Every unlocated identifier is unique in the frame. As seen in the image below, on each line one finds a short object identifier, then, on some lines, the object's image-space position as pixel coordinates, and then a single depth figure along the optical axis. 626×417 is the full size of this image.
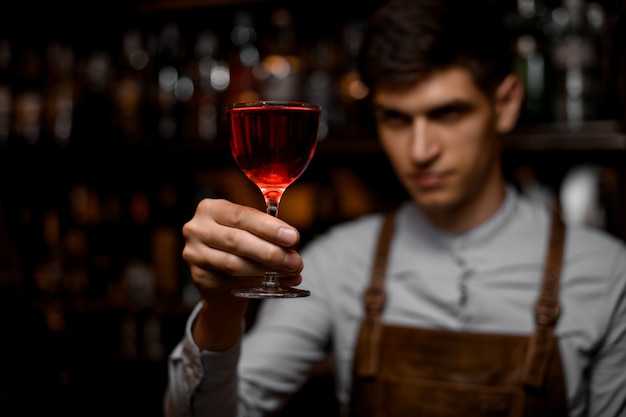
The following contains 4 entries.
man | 1.33
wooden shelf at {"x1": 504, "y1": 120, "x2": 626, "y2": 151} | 1.65
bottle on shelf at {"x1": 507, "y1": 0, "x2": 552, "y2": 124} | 1.92
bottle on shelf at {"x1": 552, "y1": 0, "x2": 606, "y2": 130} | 1.78
